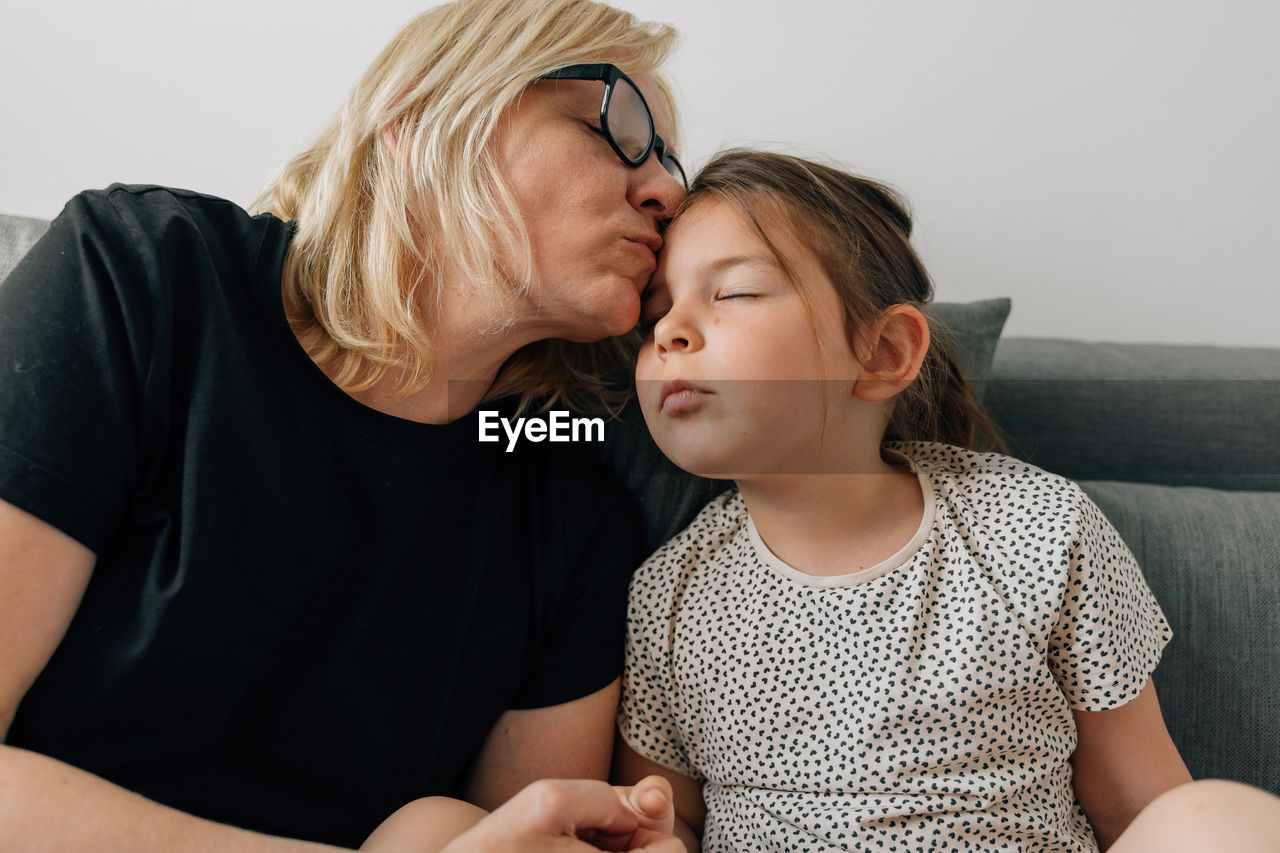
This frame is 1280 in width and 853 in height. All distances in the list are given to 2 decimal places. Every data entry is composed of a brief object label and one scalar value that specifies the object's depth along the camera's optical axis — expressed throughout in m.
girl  0.94
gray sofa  1.11
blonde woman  0.79
